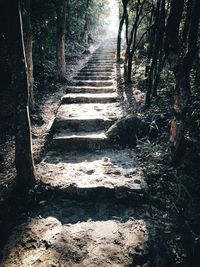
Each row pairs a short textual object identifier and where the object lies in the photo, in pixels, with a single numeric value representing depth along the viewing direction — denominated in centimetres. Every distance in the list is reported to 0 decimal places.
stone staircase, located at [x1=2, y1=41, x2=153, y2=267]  250
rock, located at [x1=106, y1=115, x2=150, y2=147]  434
